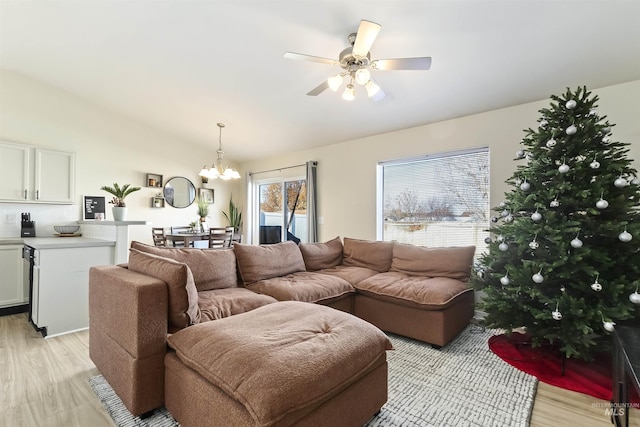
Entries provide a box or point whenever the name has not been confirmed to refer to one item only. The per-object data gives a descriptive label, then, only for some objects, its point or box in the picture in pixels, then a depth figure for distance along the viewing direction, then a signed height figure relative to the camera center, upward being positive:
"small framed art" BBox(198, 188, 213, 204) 6.08 +0.39
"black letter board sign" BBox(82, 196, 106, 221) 4.62 +0.08
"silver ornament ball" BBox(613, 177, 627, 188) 1.97 +0.23
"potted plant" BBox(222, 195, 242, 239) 6.54 -0.08
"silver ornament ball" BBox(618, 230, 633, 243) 1.90 -0.13
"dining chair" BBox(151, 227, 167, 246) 4.74 -0.41
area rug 1.68 -1.19
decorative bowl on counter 3.93 -0.24
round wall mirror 5.66 +0.41
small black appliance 3.94 -0.22
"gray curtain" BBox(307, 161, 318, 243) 5.06 +0.17
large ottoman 1.15 -0.70
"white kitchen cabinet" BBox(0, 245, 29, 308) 3.55 -0.82
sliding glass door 5.63 +0.05
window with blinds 3.53 +0.20
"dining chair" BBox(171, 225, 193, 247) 5.48 -0.32
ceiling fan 2.00 +1.14
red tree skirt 1.98 -1.17
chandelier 4.81 +0.68
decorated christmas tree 2.01 -0.17
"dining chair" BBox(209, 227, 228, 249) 4.68 -0.39
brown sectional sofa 1.66 -0.69
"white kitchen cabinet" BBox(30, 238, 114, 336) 2.79 -0.76
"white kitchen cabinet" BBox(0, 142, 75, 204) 3.75 +0.50
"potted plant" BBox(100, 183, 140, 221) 3.31 +0.06
